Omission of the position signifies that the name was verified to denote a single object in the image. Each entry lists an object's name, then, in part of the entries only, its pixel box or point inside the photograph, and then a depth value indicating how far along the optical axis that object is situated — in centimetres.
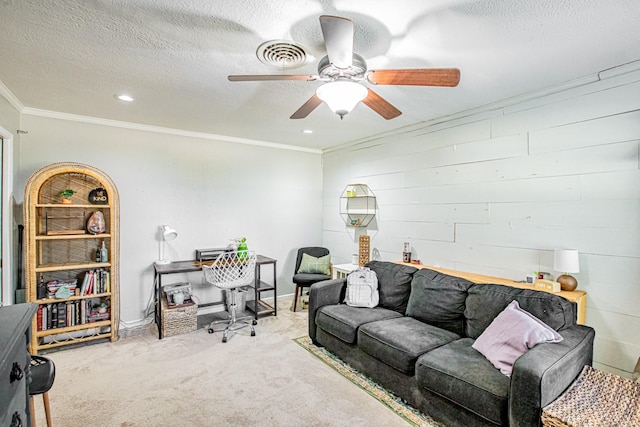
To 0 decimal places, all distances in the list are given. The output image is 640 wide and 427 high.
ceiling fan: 168
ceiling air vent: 198
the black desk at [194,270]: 358
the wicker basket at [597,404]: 153
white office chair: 352
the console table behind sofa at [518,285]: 237
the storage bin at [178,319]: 352
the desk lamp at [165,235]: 380
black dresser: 105
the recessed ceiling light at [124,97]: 289
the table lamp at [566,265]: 237
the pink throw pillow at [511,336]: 197
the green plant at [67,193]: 331
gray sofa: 174
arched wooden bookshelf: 304
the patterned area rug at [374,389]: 217
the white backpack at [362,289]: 321
